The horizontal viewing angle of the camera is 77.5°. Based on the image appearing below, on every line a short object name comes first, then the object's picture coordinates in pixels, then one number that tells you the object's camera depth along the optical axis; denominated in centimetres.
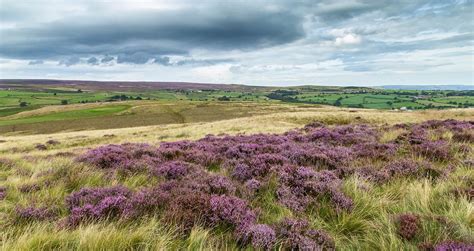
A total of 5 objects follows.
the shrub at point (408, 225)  366
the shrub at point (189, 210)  418
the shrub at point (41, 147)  2727
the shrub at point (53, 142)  3158
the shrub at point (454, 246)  304
